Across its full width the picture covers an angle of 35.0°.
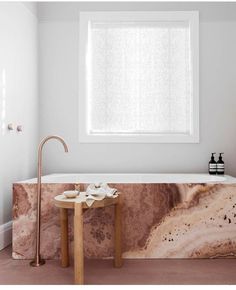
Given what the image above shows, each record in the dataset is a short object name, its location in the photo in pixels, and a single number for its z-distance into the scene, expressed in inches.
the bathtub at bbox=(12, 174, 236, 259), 105.4
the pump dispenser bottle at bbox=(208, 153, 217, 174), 146.1
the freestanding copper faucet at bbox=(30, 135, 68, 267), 102.0
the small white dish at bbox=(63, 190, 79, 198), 93.9
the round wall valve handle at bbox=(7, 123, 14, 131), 124.9
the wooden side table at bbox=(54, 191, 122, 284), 84.5
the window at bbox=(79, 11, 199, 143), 155.3
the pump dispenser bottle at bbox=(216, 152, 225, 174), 145.2
